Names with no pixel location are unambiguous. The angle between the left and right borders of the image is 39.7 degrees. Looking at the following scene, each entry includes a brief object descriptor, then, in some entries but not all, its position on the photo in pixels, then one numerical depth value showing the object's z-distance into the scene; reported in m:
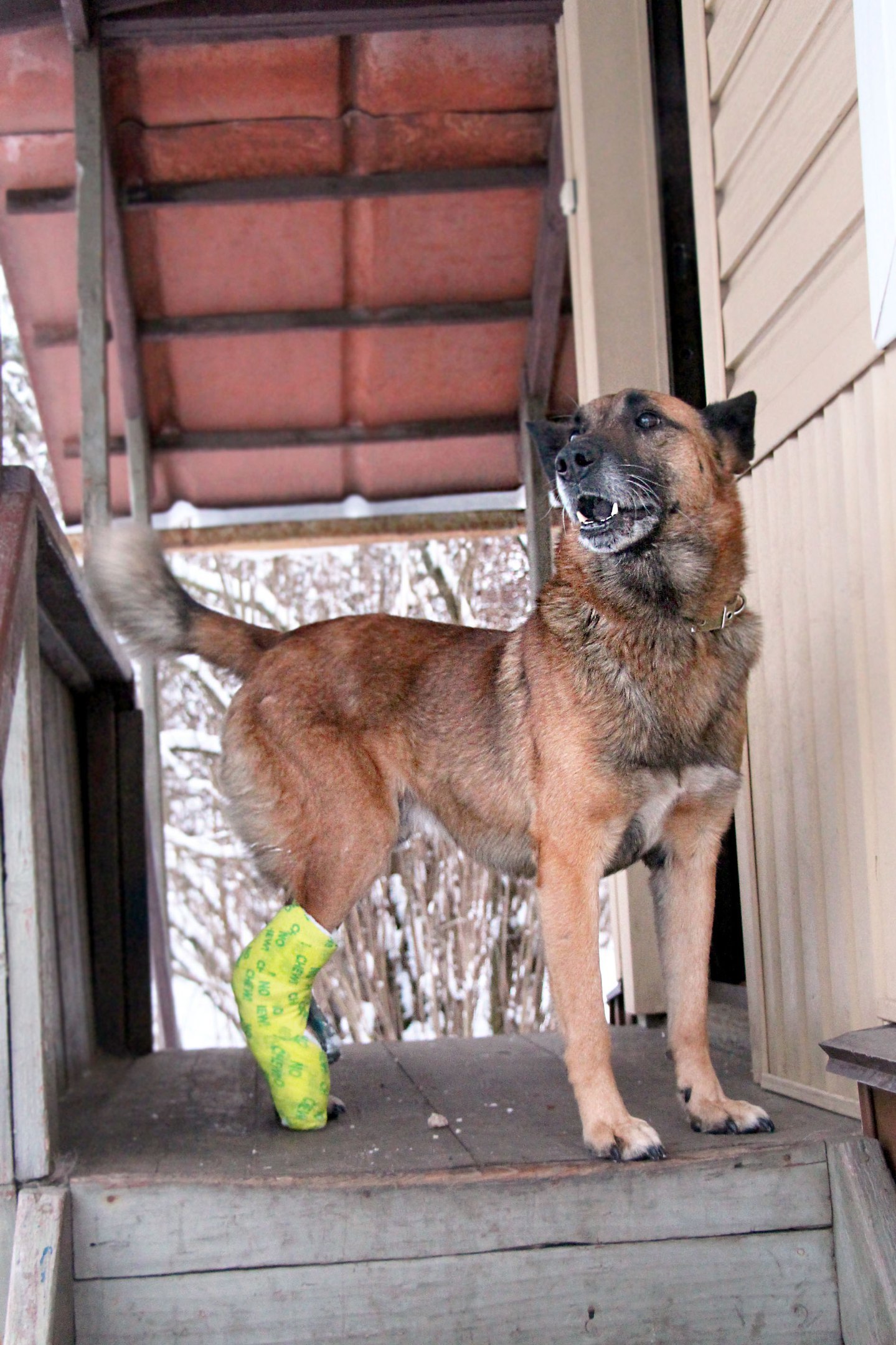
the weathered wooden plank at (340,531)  6.30
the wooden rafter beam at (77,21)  4.46
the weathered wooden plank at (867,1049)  1.86
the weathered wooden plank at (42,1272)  1.83
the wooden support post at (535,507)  4.36
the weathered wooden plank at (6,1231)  2.00
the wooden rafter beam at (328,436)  6.55
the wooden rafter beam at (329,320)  6.08
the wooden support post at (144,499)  5.39
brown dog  2.31
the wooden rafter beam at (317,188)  5.50
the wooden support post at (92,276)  4.74
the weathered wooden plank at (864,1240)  1.85
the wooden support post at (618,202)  3.82
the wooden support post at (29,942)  2.07
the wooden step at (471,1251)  1.95
